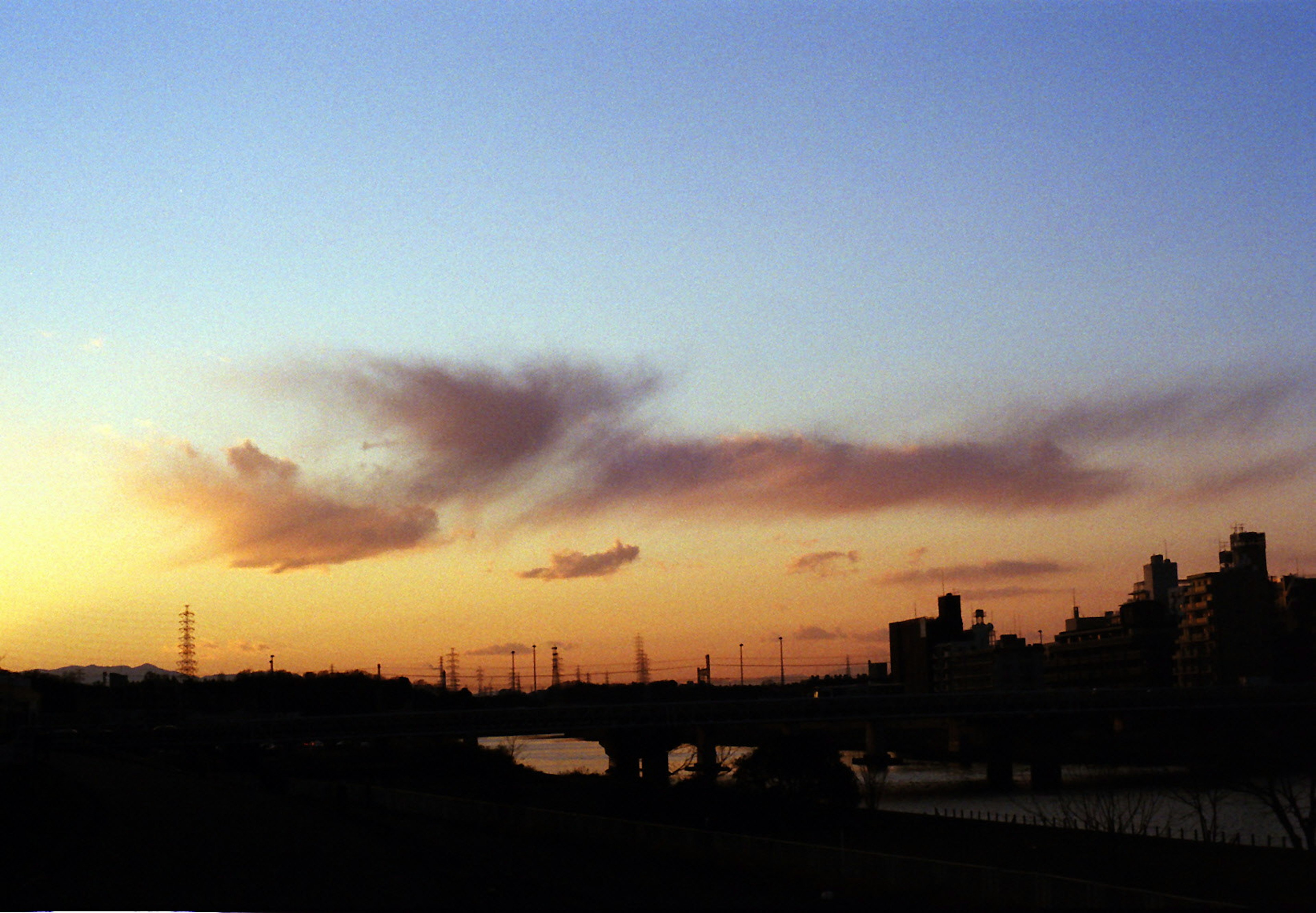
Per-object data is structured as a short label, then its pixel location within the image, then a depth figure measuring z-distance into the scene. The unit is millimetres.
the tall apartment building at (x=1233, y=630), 172750
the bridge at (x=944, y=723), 129125
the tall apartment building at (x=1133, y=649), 185125
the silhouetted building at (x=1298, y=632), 175875
